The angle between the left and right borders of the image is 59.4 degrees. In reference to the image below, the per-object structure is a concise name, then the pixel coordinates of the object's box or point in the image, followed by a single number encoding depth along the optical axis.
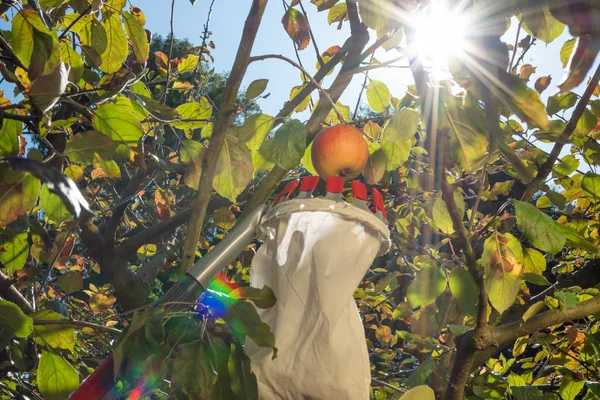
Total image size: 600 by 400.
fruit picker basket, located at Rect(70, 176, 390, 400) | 0.66
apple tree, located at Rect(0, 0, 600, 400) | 0.44
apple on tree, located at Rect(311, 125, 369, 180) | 0.83
